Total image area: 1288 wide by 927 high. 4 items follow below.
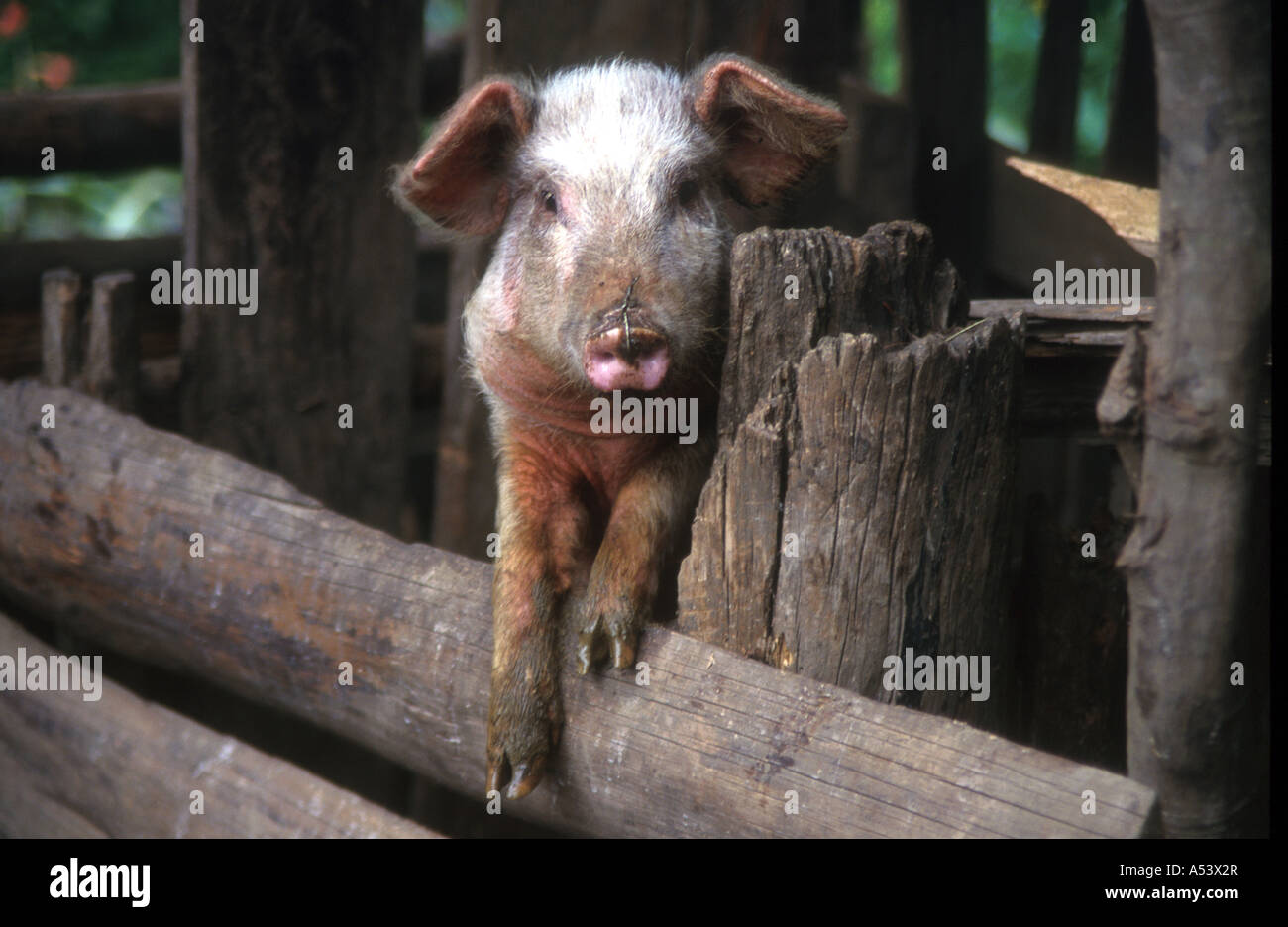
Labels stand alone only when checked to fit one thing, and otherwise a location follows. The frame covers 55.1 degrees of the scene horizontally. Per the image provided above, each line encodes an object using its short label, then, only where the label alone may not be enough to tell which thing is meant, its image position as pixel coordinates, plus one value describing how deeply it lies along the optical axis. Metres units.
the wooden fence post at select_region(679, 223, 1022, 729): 2.59
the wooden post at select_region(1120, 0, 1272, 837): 2.07
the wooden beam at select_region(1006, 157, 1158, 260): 3.49
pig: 2.84
